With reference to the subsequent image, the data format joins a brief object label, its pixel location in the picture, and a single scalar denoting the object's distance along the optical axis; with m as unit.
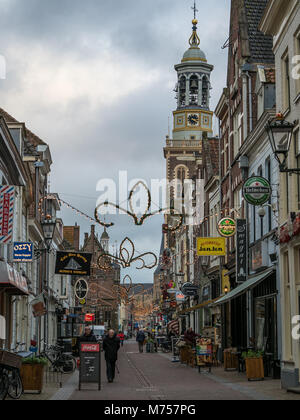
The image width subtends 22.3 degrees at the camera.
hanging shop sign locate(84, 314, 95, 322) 91.12
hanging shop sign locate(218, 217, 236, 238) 30.47
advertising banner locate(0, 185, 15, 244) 23.22
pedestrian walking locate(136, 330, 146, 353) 54.28
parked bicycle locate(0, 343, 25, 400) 16.00
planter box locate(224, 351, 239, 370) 28.31
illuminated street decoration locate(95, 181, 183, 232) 23.67
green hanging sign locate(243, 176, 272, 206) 21.45
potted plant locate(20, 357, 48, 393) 18.06
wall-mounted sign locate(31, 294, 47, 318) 28.62
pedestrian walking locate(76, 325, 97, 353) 24.63
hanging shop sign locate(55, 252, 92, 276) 35.12
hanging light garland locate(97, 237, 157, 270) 30.39
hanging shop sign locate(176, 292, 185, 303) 54.77
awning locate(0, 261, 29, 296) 22.12
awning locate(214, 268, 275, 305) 24.61
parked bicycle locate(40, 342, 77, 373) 27.14
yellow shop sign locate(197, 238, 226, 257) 33.16
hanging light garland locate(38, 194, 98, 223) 42.77
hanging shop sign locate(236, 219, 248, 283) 29.62
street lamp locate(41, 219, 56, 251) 28.33
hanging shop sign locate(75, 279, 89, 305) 64.57
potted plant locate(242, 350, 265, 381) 22.23
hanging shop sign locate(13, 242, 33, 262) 27.25
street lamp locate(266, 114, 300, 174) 15.80
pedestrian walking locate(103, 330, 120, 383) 23.23
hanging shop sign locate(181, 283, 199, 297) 48.62
